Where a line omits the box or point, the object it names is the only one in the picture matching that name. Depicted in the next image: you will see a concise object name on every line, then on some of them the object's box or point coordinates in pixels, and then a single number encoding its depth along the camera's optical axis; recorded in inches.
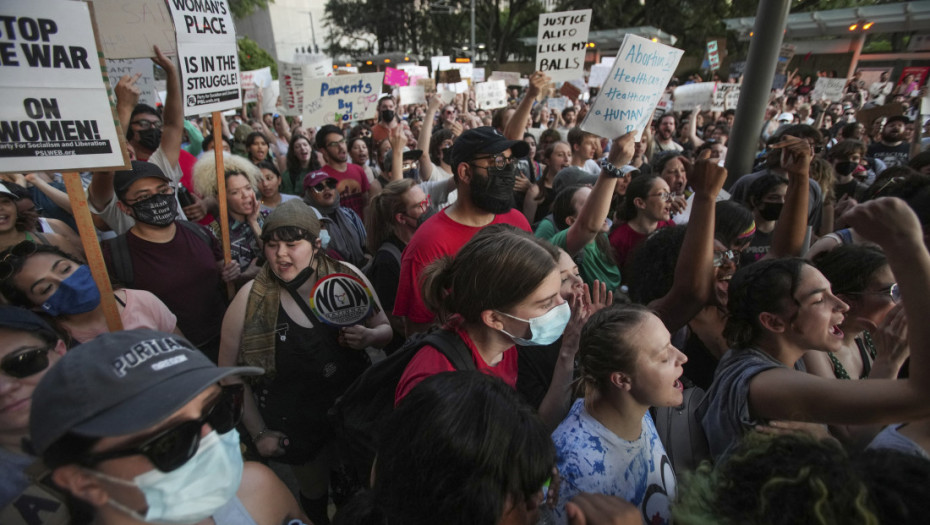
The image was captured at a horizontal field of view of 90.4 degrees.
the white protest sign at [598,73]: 506.9
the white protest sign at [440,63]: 629.7
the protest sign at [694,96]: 364.5
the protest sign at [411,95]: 477.1
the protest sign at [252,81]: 409.4
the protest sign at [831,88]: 465.7
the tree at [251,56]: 1042.6
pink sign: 553.0
